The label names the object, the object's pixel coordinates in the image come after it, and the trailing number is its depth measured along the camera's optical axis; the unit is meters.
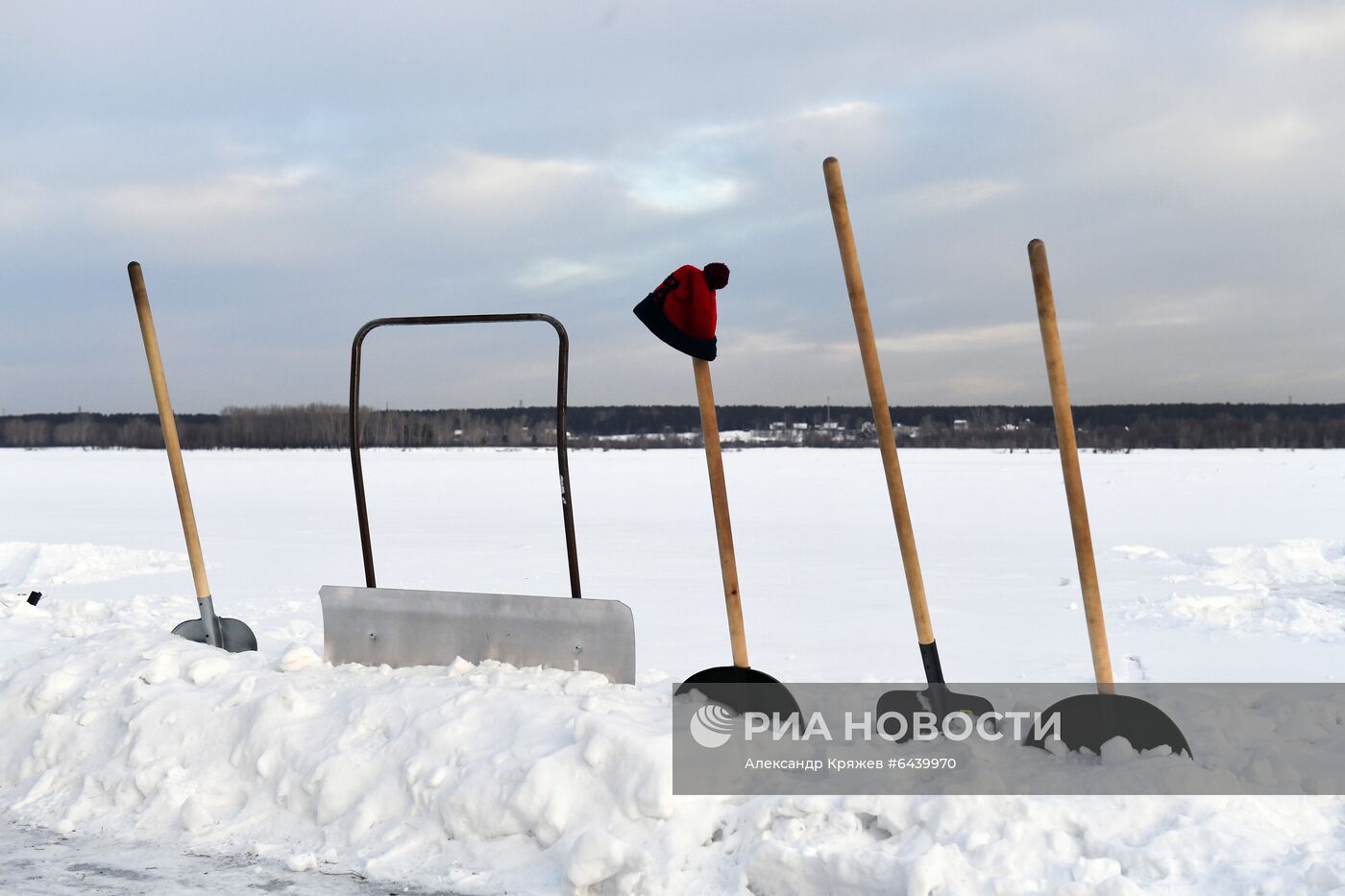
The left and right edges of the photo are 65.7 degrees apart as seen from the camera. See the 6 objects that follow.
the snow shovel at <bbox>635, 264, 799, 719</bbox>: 3.39
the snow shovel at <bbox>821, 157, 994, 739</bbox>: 3.27
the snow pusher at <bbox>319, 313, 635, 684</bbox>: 3.70
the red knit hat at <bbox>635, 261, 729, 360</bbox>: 3.50
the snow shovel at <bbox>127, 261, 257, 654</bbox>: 4.48
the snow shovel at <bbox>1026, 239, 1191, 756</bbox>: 3.01
